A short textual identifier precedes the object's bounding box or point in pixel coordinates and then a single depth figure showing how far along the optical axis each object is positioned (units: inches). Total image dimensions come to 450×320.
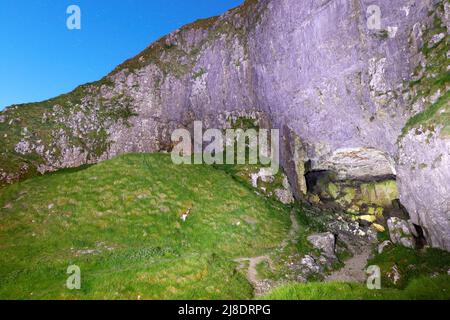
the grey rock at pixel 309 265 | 1182.6
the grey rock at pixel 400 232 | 1344.7
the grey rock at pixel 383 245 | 1374.3
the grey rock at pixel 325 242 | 1341.0
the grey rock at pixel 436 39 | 1340.6
